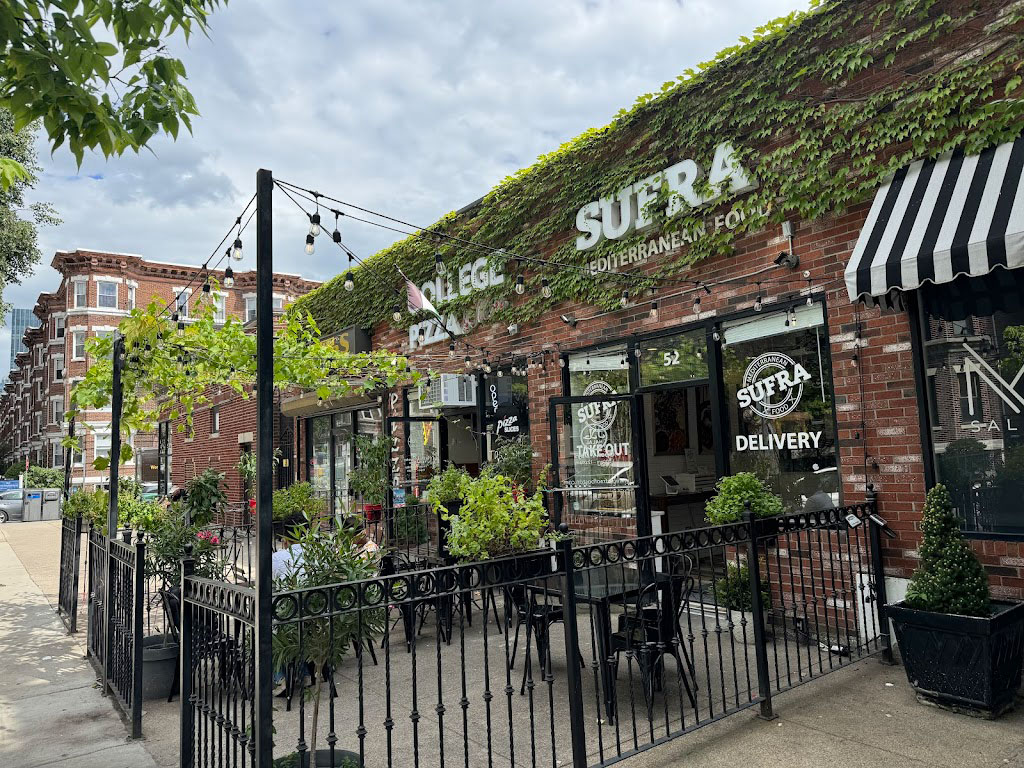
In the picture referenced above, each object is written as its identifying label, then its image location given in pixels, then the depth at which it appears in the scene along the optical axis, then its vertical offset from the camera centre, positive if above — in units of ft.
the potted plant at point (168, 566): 17.38 -2.94
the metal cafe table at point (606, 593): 13.53 -3.40
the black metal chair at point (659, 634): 13.73 -4.19
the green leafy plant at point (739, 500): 18.63 -1.65
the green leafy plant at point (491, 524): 18.25 -1.96
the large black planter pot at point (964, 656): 13.57 -4.56
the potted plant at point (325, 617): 10.48 -2.49
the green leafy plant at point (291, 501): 39.70 -2.40
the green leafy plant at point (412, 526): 33.04 -3.48
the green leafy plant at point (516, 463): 29.84 -0.57
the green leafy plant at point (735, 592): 19.76 -4.38
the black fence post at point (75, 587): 24.64 -4.27
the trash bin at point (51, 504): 90.33 -4.55
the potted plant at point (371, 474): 35.17 -0.97
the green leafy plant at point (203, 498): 21.90 -1.13
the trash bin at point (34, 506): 89.45 -4.64
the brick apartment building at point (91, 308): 114.21 +27.91
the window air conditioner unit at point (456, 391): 35.96 +3.17
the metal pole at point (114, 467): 17.58 -0.01
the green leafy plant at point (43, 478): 103.24 -1.35
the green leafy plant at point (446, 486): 26.91 -1.35
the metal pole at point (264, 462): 8.68 -0.02
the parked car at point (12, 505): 88.22 -4.42
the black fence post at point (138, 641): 14.93 -3.83
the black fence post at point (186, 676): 11.21 -3.45
